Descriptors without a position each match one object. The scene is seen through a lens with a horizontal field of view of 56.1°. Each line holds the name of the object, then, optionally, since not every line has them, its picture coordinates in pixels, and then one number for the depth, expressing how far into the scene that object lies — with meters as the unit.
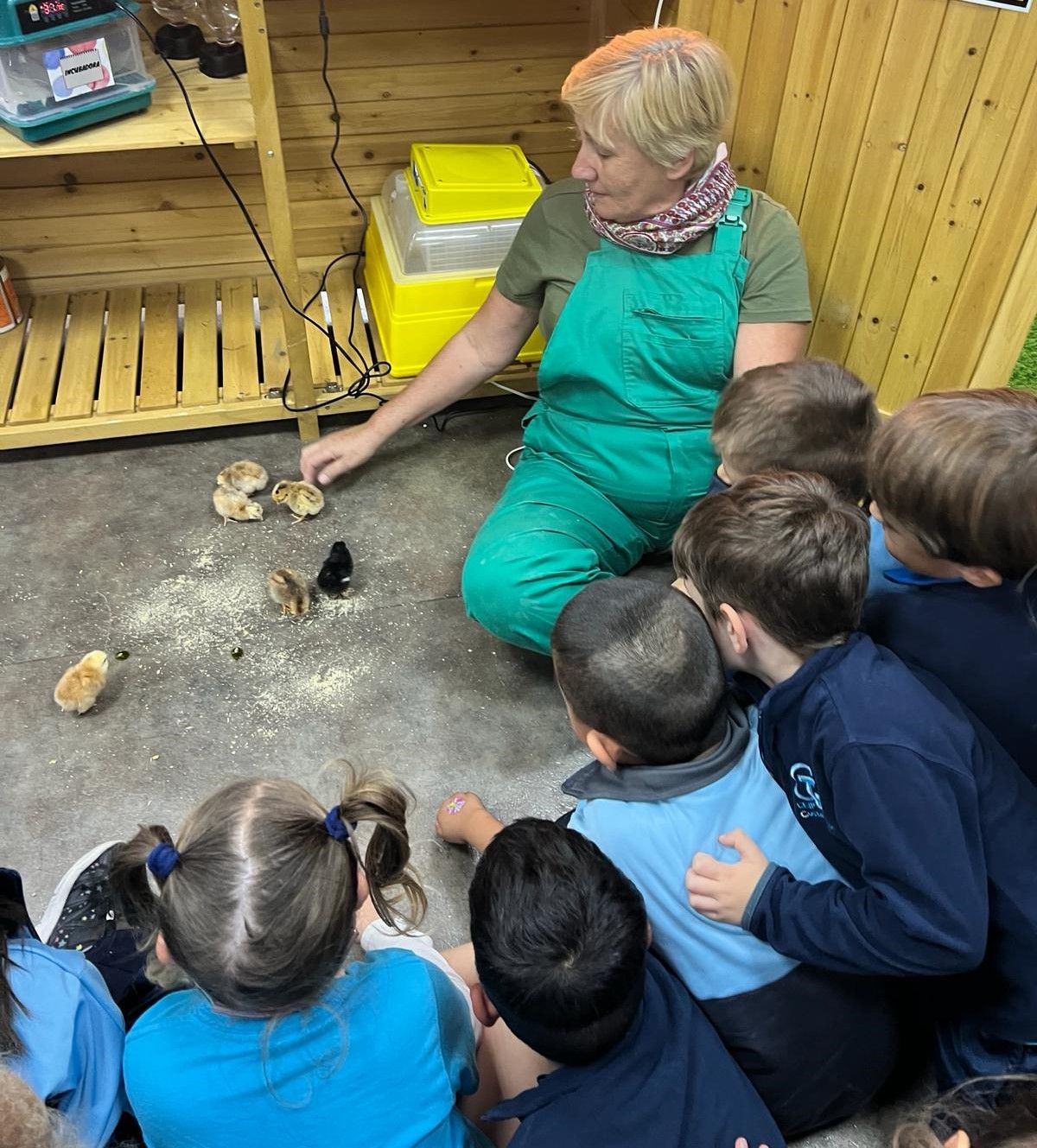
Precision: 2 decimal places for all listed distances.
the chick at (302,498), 2.07
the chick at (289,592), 1.87
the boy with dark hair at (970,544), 1.04
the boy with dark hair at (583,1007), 0.91
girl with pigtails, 0.87
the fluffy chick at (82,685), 1.68
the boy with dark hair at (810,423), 1.38
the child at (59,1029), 0.92
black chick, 1.93
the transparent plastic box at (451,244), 2.17
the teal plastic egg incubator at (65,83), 1.79
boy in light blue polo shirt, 1.09
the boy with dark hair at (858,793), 0.95
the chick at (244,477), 2.12
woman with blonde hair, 1.55
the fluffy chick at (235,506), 2.07
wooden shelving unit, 1.86
